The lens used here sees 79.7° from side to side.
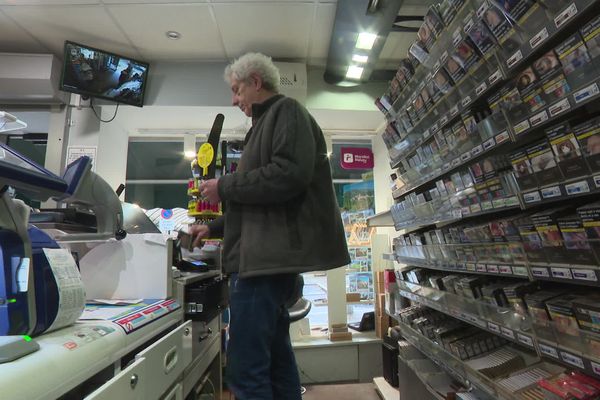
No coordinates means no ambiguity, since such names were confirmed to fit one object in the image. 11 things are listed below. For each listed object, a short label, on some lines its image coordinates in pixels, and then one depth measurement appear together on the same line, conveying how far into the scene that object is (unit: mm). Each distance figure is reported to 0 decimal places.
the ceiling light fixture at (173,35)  2922
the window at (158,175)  4582
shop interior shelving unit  999
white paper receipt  806
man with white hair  1137
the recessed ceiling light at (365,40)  2720
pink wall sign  4035
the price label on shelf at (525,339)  1149
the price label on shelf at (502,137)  1257
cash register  669
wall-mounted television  2838
